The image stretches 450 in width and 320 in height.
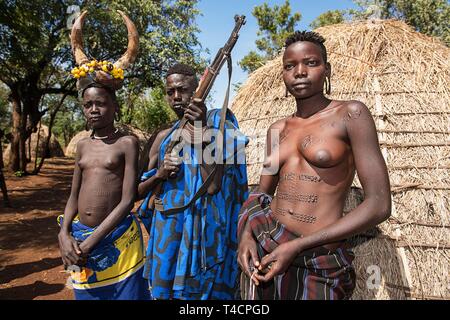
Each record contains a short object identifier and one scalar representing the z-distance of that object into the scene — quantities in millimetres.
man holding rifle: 2309
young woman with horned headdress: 2451
